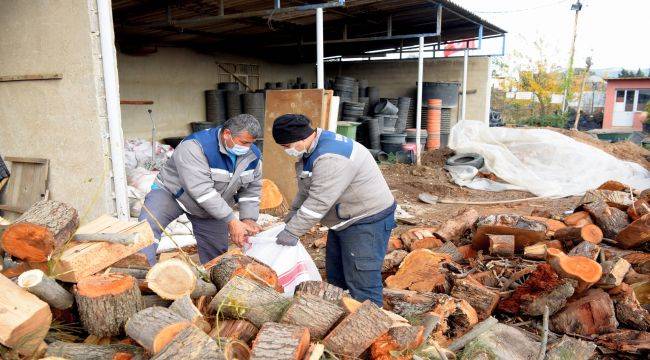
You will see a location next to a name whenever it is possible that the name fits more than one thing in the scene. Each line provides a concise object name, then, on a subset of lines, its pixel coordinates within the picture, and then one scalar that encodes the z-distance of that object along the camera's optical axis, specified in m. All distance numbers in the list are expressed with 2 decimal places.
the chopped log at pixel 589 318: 3.28
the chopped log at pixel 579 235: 4.47
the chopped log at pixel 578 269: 3.32
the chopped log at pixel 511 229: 4.49
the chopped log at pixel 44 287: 2.23
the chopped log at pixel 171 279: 2.43
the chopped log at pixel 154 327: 2.02
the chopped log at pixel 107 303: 2.22
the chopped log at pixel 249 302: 2.34
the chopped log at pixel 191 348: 1.86
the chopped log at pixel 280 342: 1.96
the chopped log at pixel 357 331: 2.24
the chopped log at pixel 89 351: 2.11
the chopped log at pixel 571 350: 2.93
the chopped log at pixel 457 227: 5.12
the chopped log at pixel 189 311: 2.24
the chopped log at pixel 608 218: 4.74
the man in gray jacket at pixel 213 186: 3.51
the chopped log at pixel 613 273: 3.45
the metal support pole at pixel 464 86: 12.41
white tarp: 9.23
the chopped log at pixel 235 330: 2.24
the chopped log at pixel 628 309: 3.32
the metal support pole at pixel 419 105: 10.15
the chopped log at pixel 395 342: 2.36
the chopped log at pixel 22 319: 2.00
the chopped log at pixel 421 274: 4.05
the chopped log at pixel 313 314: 2.27
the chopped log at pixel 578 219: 4.83
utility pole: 22.66
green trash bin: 9.27
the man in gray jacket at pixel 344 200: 3.17
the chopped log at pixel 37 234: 2.44
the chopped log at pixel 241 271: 2.71
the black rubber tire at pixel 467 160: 10.46
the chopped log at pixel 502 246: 4.44
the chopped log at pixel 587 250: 3.94
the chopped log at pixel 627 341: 3.08
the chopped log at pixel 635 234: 4.25
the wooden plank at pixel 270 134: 6.73
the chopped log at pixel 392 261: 4.54
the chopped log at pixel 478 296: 3.54
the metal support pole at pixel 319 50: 6.81
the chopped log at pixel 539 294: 3.33
